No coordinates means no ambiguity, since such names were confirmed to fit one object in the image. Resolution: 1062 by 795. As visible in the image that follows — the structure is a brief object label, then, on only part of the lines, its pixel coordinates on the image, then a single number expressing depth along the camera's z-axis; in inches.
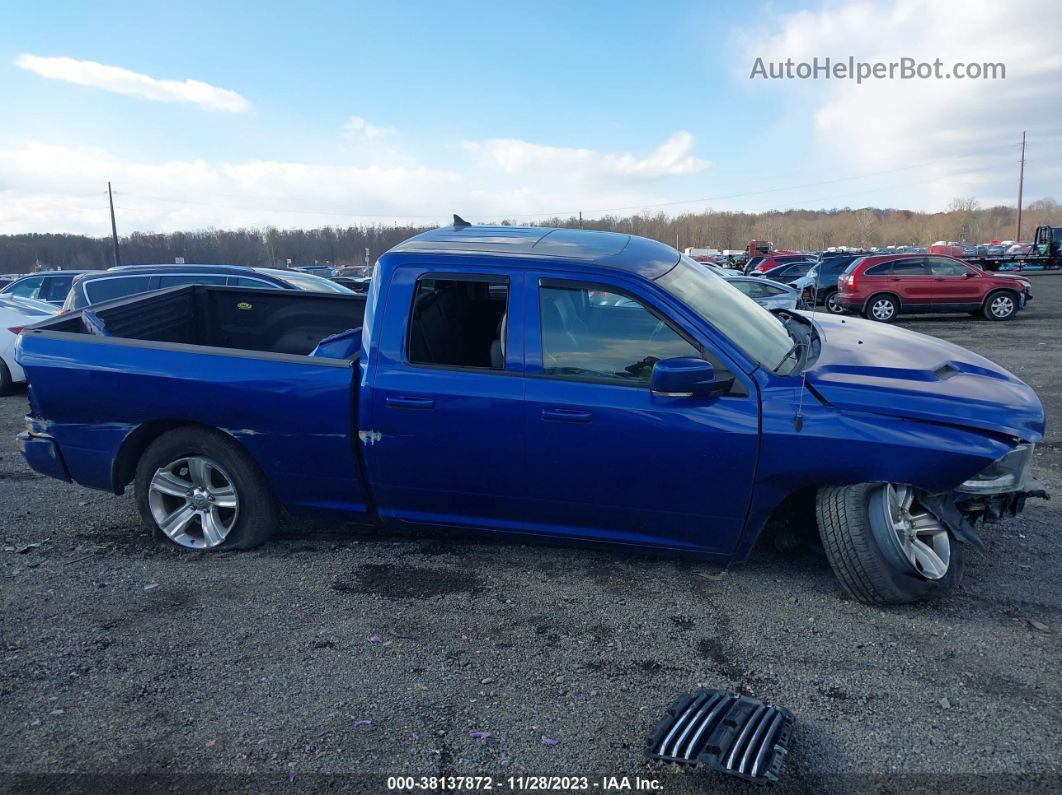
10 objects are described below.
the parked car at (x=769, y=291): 650.8
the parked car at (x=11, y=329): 398.6
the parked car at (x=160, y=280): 418.0
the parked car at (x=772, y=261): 1322.6
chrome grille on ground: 102.2
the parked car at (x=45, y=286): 623.5
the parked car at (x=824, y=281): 848.9
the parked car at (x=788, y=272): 1104.8
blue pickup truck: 142.8
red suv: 712.4
